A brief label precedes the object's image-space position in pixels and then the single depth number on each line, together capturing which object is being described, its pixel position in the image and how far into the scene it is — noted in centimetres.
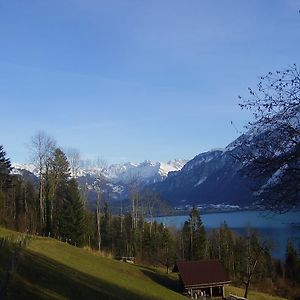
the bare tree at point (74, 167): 6163
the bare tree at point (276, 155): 840
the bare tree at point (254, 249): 4660
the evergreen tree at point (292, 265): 6427
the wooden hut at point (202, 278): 4196
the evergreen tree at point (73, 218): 5246
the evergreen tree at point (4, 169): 5612
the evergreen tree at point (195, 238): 6491
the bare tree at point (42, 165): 5002
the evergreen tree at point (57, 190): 5305
